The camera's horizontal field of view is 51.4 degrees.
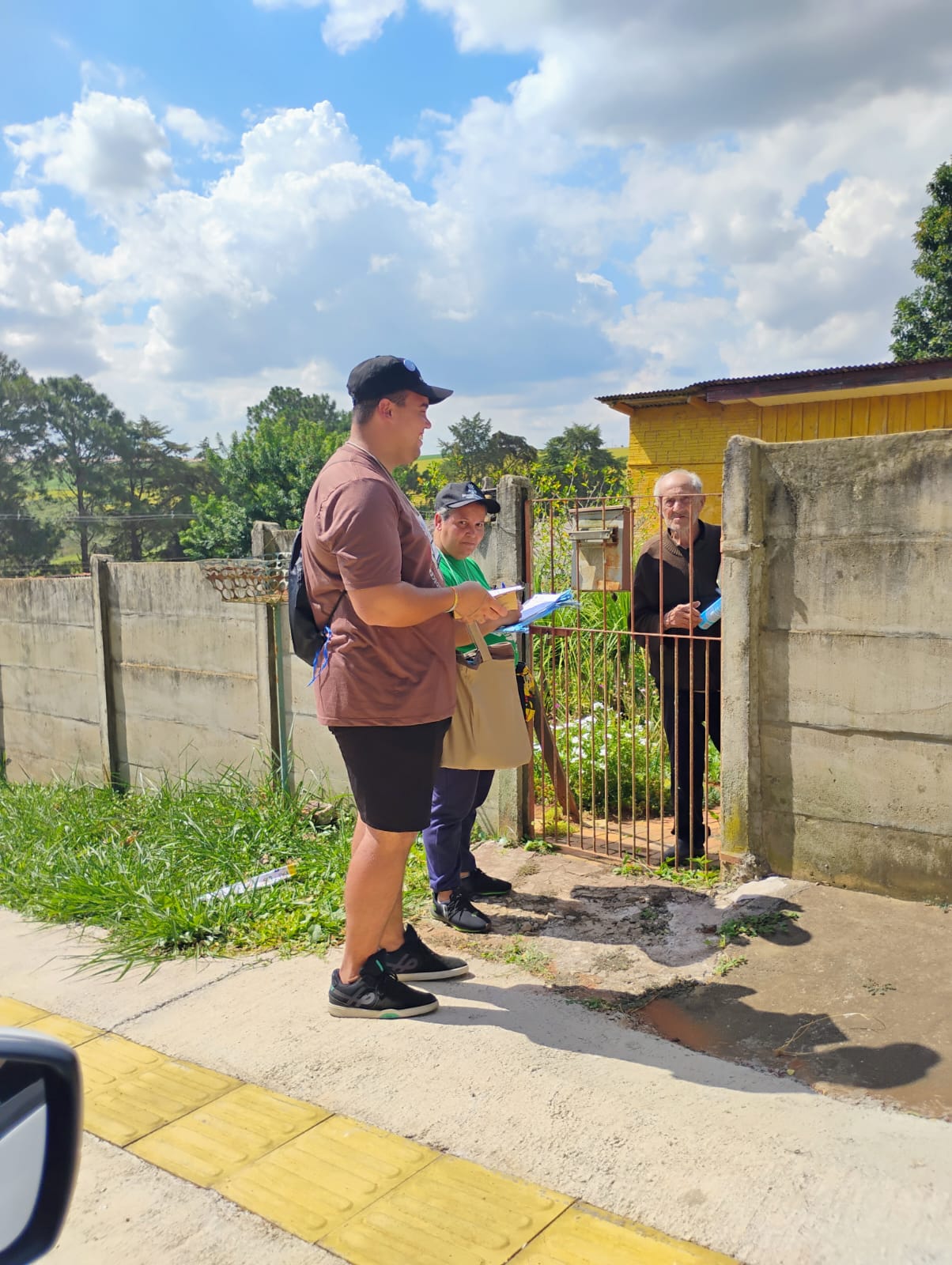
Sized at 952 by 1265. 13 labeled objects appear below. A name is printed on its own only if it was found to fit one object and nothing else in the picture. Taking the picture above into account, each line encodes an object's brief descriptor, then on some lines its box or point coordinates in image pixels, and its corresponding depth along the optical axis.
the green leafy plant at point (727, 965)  3.51
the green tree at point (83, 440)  65.81
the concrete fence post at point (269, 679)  6.39
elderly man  4.48
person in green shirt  3.97
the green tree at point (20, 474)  56.00
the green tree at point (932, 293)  18.05
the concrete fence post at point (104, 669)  7.88
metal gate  4.57
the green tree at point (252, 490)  34.41
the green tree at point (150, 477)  65.88
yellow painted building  12.55
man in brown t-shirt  2.90
